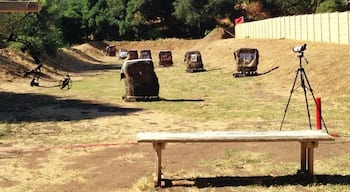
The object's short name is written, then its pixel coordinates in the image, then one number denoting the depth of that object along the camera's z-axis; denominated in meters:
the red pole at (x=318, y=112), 11.36
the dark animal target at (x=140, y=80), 21.31
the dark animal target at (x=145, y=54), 49.06
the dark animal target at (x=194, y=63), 38.56
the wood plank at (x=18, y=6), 10.58
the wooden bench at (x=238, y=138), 8.52
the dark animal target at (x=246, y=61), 31.72
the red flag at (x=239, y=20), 74.70
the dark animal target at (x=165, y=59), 47.25
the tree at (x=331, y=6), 61.59
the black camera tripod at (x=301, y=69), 12.66
